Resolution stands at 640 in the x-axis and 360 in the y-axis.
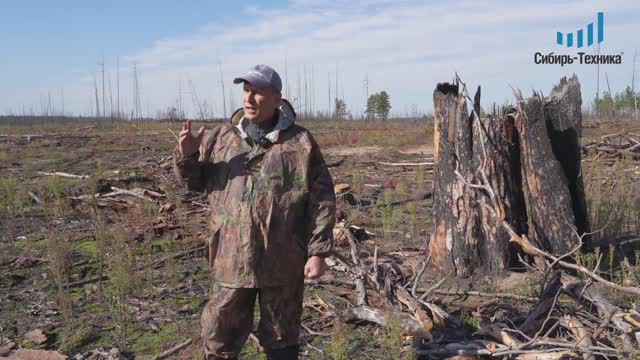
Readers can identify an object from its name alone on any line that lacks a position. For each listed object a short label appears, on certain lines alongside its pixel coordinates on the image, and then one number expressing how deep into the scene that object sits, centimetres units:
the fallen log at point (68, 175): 995
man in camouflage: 267
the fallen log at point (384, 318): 358
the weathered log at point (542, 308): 344
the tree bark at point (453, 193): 484
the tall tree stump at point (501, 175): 482
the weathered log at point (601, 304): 303
